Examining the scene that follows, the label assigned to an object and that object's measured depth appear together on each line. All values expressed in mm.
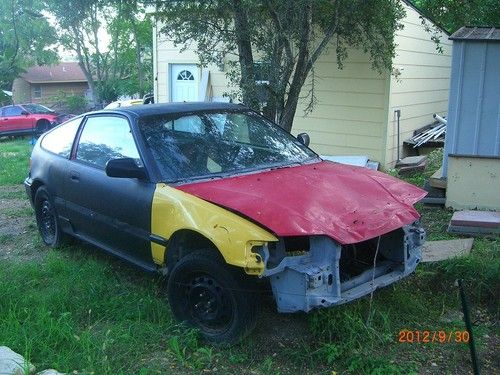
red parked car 24188
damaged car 3449
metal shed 6418
